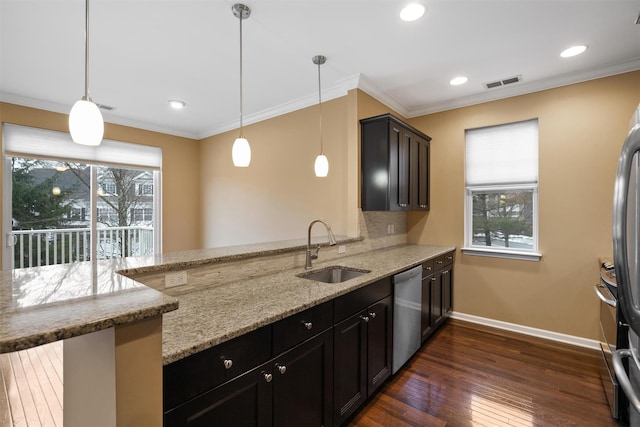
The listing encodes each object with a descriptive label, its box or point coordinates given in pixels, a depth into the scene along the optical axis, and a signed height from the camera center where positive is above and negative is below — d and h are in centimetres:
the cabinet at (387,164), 301 +54
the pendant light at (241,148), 202 +47
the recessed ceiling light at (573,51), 248 +145
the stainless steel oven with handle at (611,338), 187 -90
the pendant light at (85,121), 125 +42
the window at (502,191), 327 +26
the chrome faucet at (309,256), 247 -38
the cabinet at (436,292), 289 -90
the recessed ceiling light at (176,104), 374 +149
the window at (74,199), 350 +21
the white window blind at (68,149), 345 +90
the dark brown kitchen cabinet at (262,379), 104 -72
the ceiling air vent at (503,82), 305 +145
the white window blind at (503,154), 326 +71
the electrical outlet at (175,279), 167 -39
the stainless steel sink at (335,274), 243 -54
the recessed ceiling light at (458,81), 306 +145
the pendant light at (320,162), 264 +48
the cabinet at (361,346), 176 -92
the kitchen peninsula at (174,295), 74 -35
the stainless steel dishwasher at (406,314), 235 -90
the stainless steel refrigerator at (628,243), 101 -12
